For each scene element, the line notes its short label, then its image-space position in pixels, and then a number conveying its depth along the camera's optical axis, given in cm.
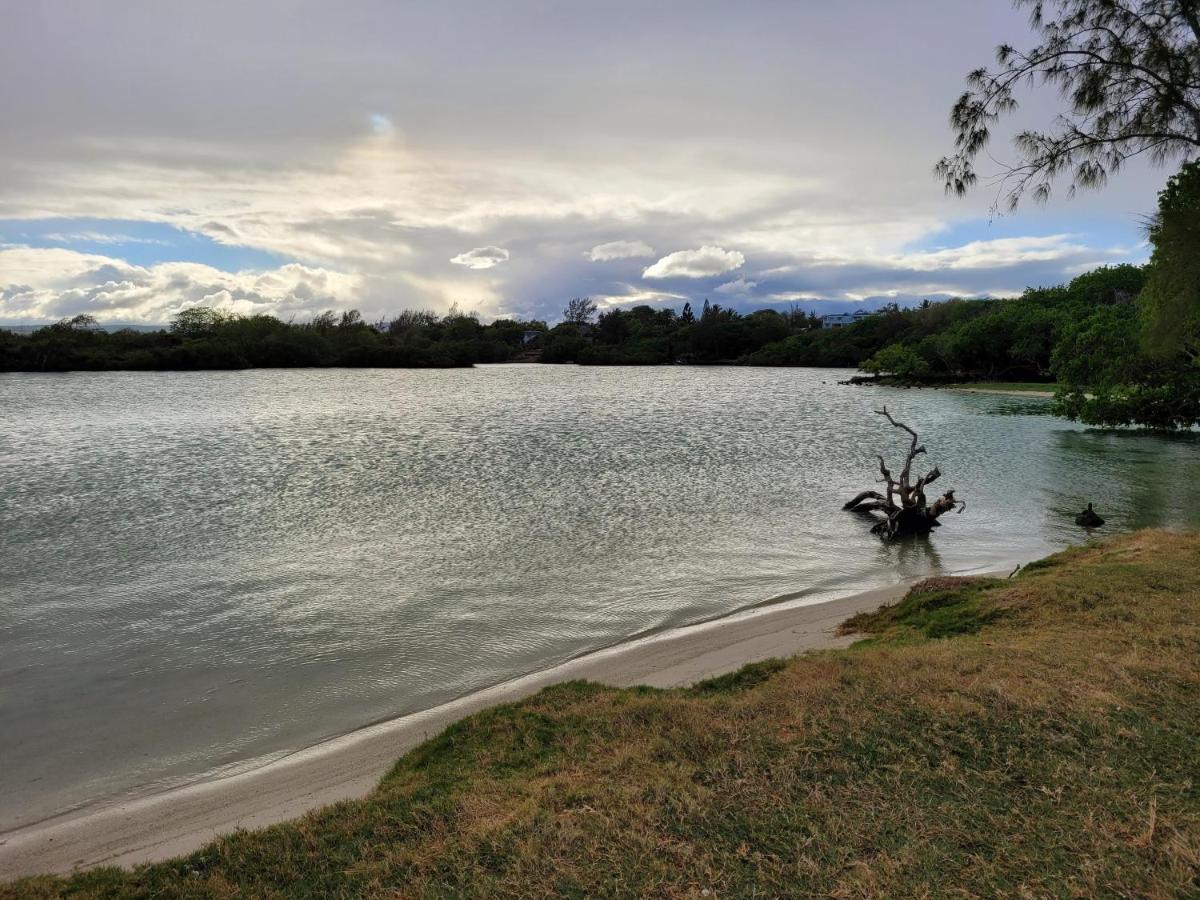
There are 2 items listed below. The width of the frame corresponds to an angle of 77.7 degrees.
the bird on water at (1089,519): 1977
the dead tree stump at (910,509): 1931
